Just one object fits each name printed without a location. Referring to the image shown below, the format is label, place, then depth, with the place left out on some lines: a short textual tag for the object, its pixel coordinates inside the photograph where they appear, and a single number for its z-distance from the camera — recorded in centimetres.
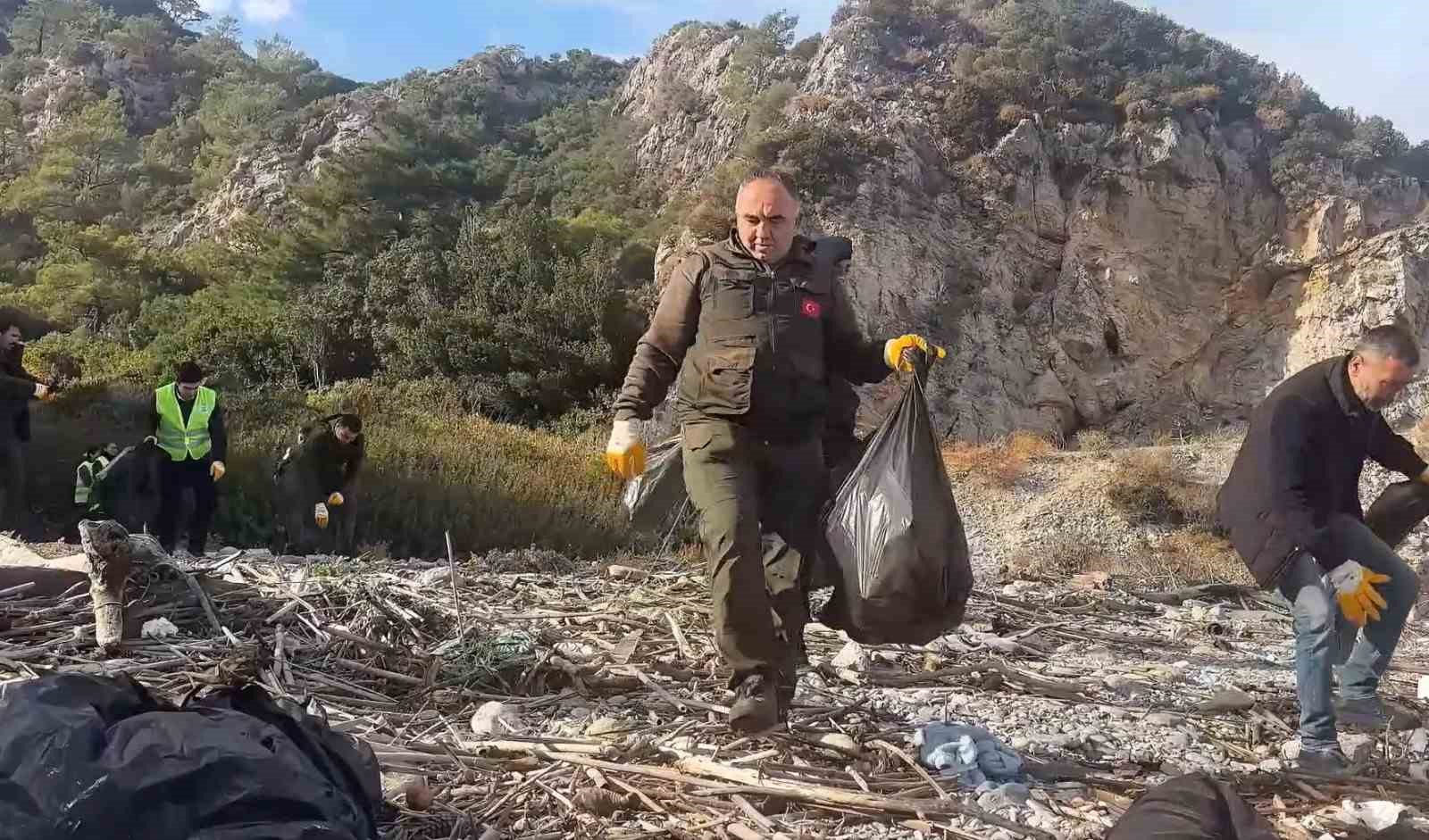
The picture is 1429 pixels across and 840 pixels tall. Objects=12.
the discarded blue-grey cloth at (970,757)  290
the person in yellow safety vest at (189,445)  754
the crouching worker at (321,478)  809
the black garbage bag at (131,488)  771
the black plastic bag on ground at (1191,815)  191
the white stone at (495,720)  321
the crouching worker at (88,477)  778
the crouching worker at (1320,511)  323
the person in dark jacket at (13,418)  693
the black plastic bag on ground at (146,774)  171
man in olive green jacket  318
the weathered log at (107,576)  353
